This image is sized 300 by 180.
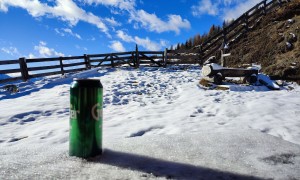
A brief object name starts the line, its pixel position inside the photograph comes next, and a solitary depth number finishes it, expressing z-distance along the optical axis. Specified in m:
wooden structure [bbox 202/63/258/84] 8.18
